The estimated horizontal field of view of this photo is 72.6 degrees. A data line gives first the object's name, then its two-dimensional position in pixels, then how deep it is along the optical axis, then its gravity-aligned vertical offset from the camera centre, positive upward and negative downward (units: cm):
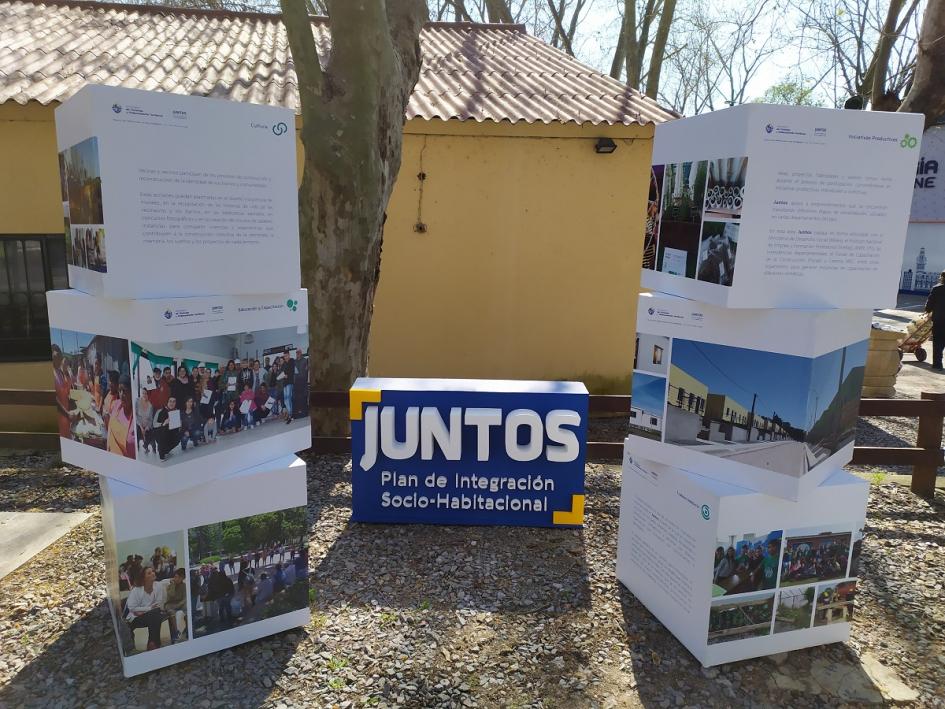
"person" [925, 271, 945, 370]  1117 -120
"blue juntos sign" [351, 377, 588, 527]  462 -156
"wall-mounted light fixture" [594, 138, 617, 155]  766 +107
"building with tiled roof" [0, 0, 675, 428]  735 +21
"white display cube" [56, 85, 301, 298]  271 +14
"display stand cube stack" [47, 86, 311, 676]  279 -64
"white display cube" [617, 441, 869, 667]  324 -166
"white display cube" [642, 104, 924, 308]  287 +18
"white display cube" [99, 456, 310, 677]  310 -168
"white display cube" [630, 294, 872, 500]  304 -74
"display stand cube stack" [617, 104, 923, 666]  291 -58
